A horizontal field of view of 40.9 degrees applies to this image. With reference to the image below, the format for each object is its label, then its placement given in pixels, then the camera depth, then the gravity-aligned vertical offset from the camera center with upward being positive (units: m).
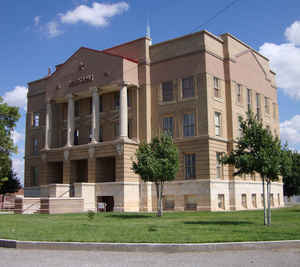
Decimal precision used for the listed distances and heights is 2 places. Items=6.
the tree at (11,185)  57.88 +0.22
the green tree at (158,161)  27.75 +1.67
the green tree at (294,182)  43.09 +0.17
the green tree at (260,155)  20.41 +1.47
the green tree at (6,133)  38.88 +5.21
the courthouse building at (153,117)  36.47 +6.72
